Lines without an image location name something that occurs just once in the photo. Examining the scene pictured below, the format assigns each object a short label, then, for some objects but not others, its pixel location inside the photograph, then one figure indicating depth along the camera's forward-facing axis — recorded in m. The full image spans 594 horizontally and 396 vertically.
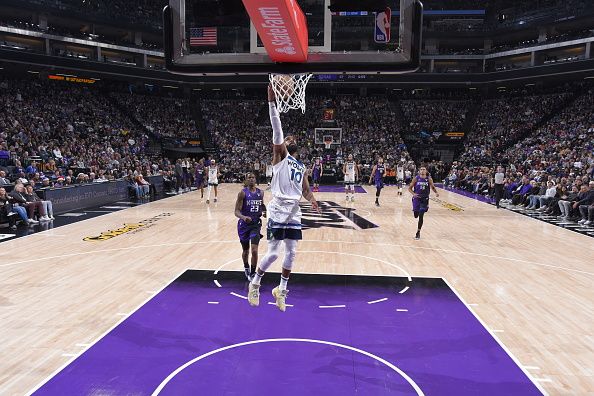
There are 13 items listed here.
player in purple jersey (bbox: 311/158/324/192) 23.73
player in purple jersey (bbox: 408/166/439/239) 11.22
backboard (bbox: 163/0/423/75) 7.44
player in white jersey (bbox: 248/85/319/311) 5.06
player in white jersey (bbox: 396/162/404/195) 22.08
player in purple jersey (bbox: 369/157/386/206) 17.83
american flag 7.65
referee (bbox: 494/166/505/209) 17.78
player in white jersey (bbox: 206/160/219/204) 18.04
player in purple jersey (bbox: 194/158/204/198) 20.99
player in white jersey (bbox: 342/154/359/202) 18.78
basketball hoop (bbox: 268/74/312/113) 7.57
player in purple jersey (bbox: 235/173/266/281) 7.03
